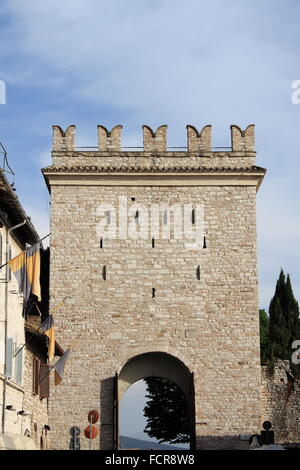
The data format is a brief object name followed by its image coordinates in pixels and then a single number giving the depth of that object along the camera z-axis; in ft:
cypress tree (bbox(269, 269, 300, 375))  118.52
